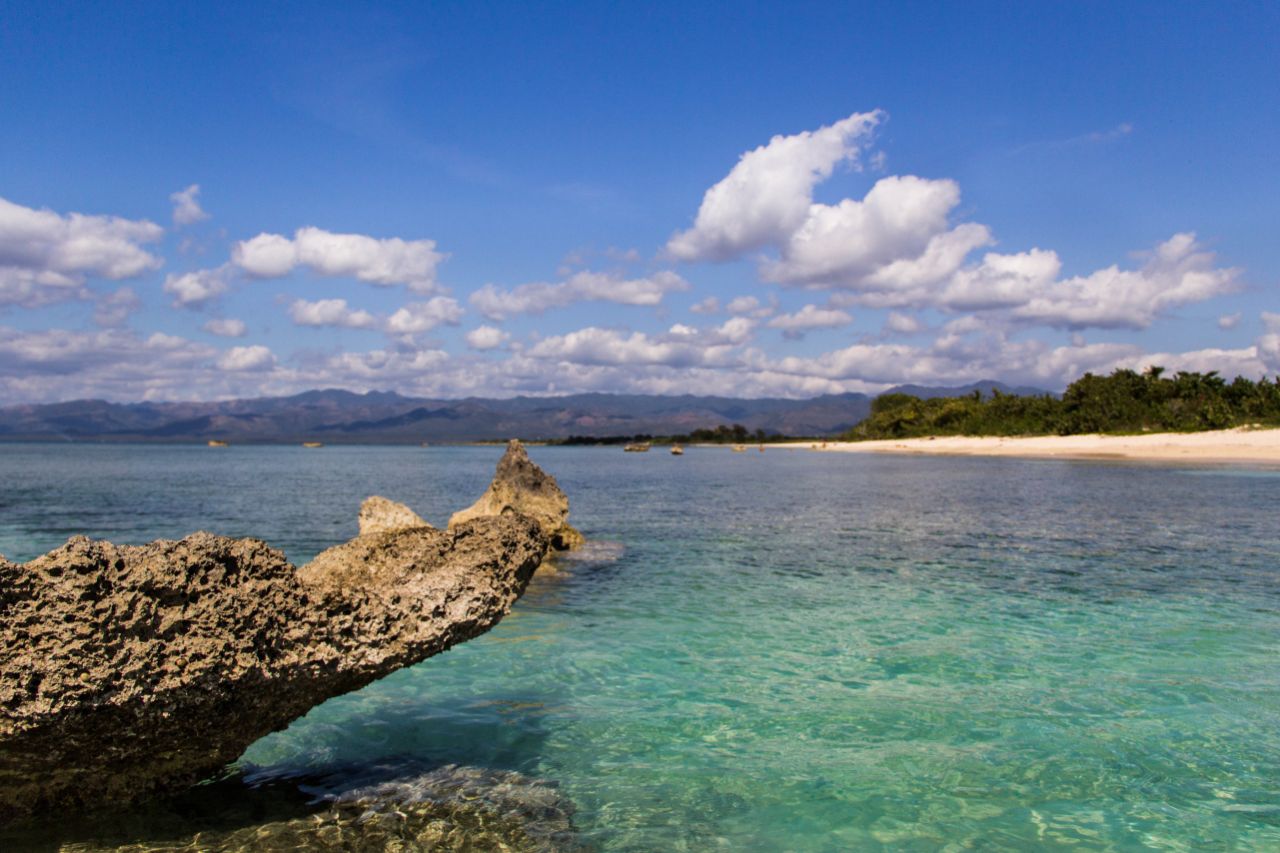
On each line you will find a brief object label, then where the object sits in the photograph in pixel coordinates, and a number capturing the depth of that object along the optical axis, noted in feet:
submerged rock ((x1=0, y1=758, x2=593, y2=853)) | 20.22
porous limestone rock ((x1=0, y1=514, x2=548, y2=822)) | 17.99
